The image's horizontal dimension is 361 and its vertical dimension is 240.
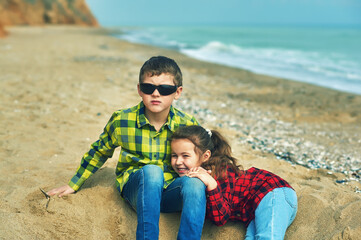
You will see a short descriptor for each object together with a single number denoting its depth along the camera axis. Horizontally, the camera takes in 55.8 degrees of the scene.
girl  2.69
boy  2.83
